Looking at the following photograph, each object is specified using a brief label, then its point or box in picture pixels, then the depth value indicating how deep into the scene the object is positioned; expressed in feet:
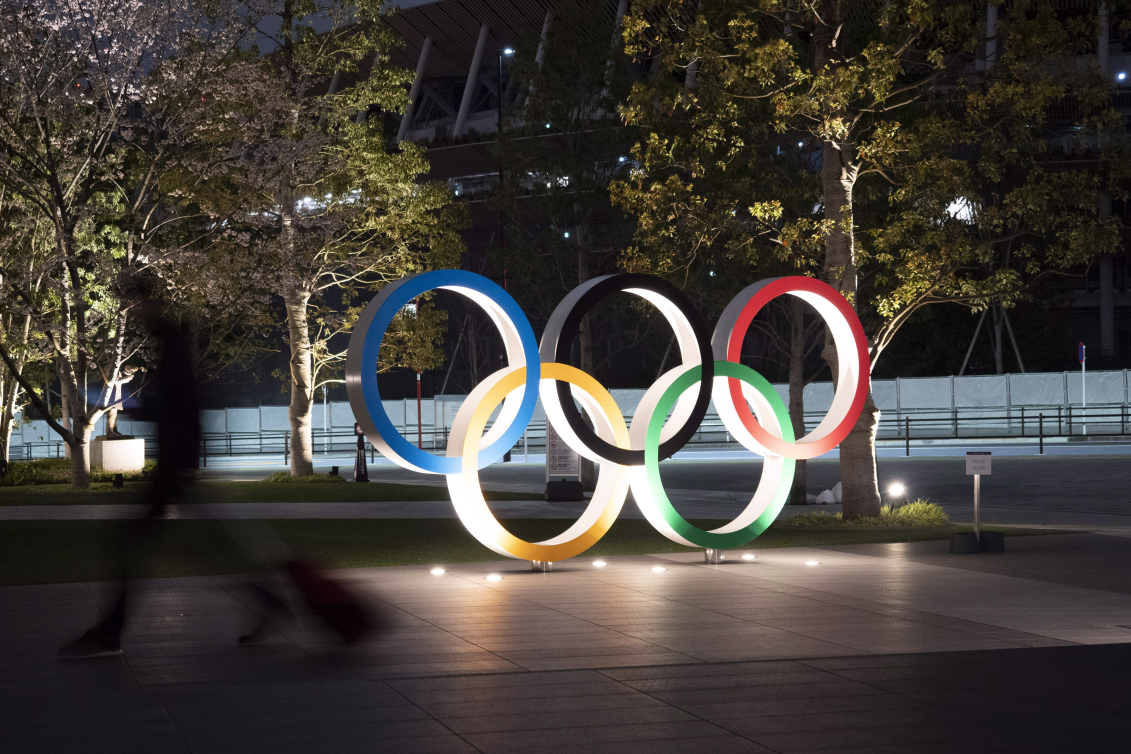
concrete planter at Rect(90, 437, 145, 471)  91.35
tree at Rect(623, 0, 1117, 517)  49.67
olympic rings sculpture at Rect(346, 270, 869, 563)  35.47
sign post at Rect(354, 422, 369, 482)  87.40
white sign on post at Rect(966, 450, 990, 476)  41.39
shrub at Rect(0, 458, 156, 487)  86.12
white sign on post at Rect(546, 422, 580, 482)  68.03
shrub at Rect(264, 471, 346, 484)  84.69
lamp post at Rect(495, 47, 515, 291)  82.79
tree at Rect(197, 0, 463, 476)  81.46
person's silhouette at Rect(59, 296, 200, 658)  22.68
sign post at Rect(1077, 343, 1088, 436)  126.62
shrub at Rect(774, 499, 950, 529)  50.85
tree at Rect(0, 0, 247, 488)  76.89
